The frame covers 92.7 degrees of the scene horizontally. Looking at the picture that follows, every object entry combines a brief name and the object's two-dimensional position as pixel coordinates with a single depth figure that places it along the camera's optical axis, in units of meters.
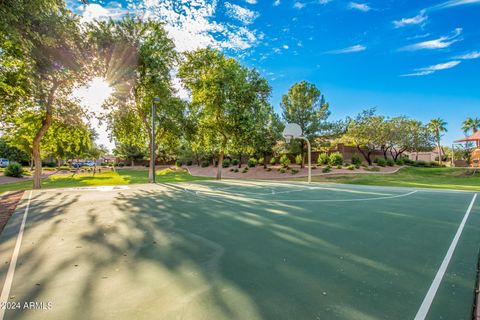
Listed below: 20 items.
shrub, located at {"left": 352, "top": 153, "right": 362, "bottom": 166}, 24.74
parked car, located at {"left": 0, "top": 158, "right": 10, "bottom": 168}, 45.66
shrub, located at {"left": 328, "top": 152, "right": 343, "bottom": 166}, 23.92
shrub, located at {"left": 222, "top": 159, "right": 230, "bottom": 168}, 31.92
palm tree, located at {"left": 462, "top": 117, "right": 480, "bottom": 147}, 45.88
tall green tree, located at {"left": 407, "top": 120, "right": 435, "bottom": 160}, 27.50
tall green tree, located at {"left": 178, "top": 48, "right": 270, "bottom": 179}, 18.89
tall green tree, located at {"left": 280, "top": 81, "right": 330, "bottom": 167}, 22.33
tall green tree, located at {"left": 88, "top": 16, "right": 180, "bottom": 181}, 14.04
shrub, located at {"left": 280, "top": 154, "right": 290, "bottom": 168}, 25.45
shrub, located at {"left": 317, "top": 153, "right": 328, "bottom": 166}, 24.77
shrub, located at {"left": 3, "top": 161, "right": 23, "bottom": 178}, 22.44
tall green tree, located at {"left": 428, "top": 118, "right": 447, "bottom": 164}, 44.73
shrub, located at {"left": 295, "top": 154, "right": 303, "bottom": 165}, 25.16
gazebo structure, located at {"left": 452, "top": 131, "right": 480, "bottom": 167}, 26.54
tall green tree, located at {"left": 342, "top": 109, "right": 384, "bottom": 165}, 25.36
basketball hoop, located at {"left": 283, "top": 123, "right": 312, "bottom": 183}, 21.62
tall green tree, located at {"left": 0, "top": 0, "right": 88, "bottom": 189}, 7.05
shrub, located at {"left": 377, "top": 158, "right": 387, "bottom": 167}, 26.83
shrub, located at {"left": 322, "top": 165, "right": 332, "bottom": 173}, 22.47
